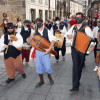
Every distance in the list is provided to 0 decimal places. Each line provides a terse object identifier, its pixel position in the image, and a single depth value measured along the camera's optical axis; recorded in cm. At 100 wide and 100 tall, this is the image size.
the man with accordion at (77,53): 386
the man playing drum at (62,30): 691
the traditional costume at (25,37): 610
